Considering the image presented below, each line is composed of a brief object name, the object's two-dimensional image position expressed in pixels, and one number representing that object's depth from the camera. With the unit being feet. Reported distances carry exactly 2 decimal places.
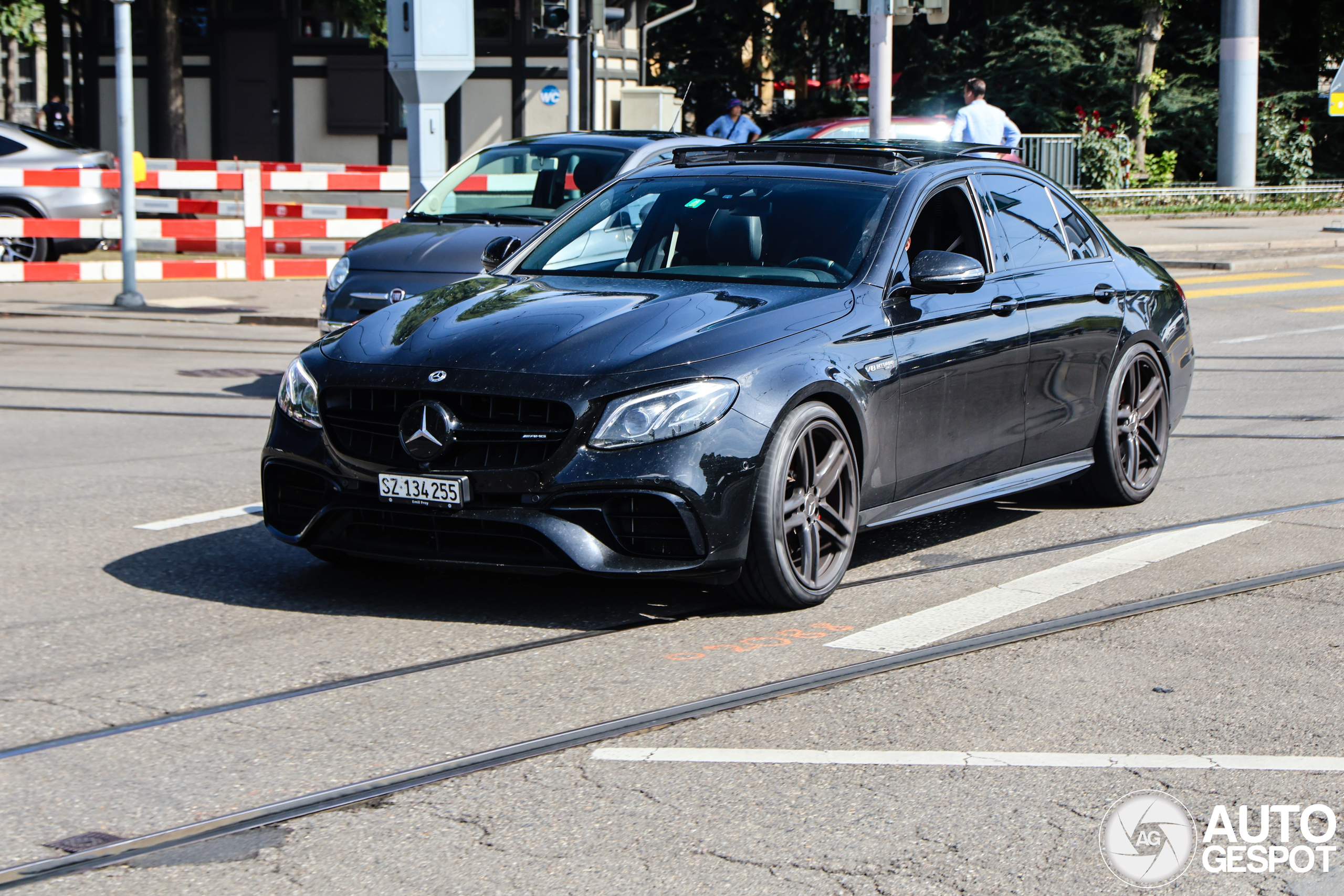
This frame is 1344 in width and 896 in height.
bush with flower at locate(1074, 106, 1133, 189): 111.14
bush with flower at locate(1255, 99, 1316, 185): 124.36
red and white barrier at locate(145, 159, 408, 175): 70.44
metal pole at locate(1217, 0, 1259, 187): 112.16
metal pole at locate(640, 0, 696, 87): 131.95
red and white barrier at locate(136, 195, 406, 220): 69.00
